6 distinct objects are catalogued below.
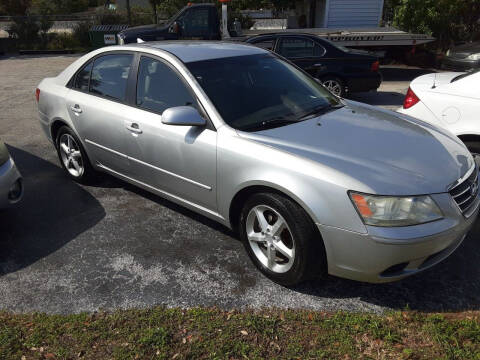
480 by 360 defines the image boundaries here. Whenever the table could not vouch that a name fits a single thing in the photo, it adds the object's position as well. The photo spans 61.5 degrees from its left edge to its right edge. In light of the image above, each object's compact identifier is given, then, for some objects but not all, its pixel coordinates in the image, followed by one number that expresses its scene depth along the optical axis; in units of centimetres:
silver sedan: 249
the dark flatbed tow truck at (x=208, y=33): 1148
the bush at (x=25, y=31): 2005
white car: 403
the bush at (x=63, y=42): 2002
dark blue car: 849
